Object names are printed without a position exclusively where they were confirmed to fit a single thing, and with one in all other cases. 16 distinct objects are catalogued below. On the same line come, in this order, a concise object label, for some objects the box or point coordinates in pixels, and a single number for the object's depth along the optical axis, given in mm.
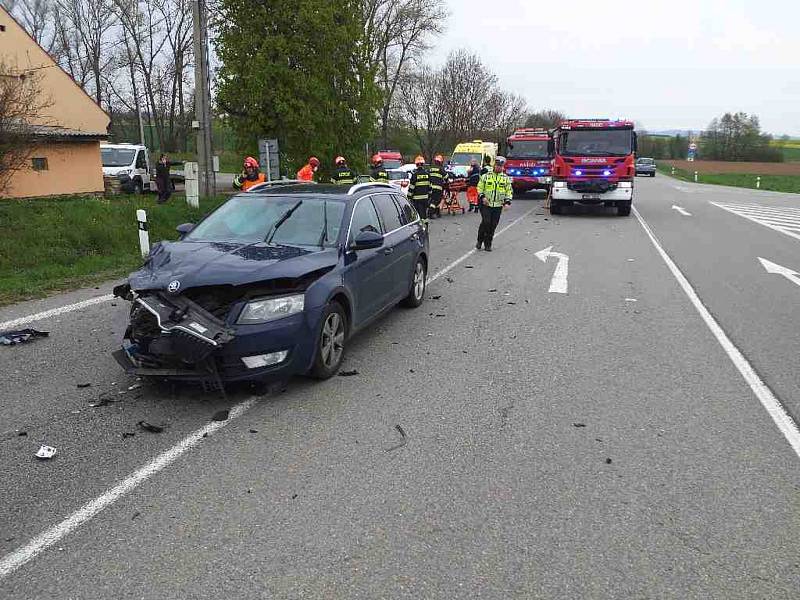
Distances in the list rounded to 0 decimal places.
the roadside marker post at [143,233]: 11211
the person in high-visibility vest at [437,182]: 18698
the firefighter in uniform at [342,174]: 15031
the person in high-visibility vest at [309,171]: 13930
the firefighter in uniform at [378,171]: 16473
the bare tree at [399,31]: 50791
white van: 24269
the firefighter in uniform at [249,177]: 13727
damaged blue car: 4660
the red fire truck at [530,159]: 28406
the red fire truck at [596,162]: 20391
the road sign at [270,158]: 16578
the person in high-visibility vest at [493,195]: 12766
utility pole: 15820
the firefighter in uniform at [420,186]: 16734
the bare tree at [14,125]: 11984
